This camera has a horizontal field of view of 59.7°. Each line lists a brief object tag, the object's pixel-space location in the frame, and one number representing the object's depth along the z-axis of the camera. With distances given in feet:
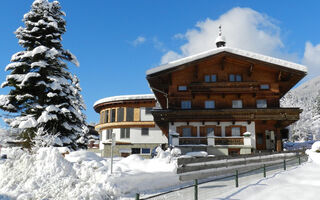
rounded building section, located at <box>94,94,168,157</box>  123.03
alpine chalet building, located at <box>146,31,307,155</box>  82.28
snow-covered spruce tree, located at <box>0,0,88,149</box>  60.70
